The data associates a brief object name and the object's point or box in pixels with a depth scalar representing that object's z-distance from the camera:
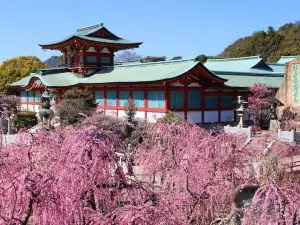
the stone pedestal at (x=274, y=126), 19.66
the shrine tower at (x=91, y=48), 28.05
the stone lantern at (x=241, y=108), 20.17
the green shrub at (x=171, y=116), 17.18
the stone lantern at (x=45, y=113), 18.39
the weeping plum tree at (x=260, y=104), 21.17
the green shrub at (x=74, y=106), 19.05
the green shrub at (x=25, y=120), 24.19
